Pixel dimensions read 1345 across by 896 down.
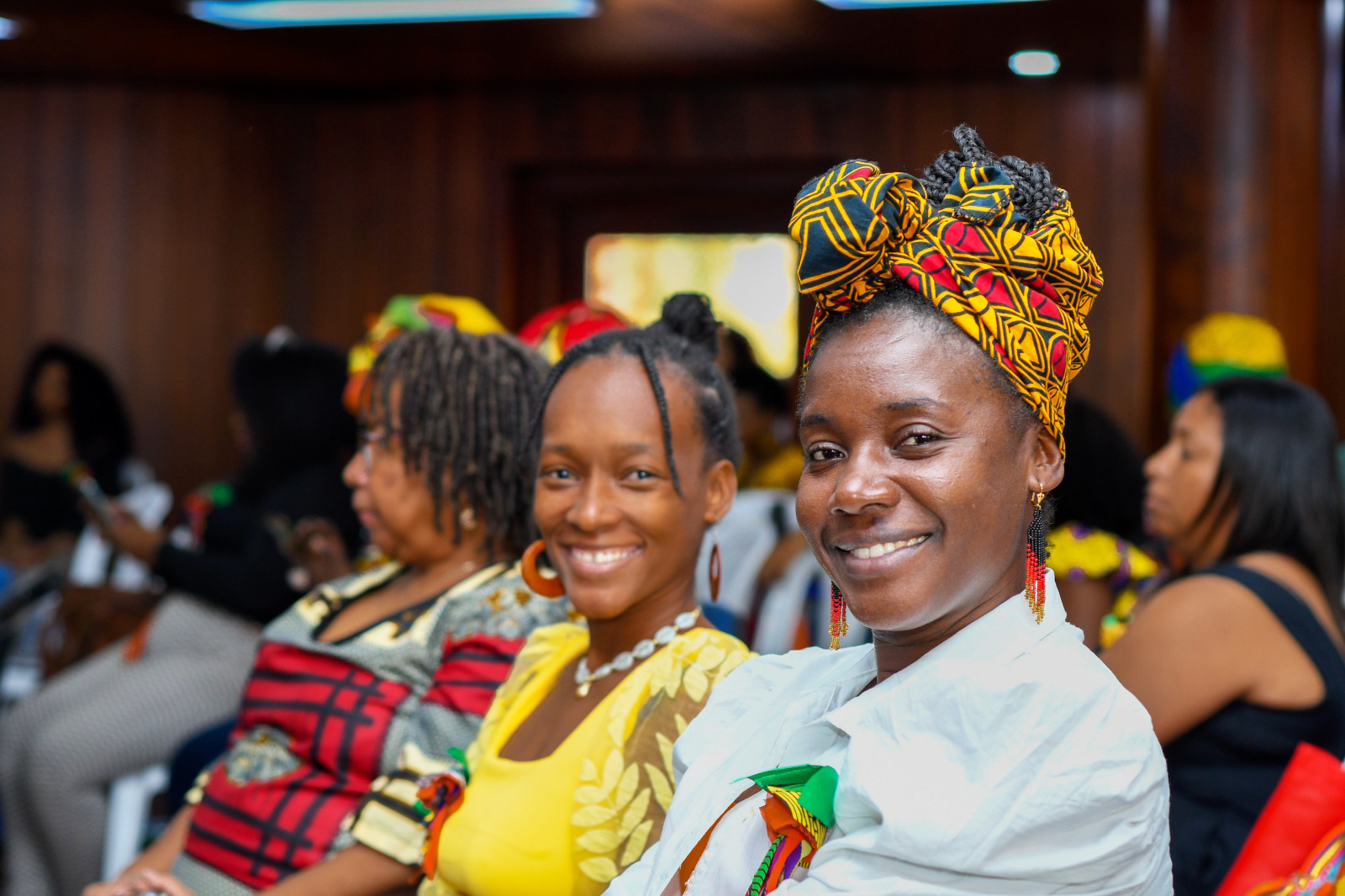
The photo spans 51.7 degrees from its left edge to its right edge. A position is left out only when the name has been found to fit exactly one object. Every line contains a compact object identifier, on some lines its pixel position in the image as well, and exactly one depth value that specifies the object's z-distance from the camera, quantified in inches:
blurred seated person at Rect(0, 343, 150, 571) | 232.4
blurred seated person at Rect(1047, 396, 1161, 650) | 134.6
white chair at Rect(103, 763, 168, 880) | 143.1
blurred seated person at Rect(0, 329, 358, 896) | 143.0
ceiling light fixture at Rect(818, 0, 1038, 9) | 180.9
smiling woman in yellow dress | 66.0
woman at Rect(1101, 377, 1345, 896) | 84.3
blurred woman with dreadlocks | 82.7
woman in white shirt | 43.6
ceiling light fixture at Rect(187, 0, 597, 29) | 189.0
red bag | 58.2
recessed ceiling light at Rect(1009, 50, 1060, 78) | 210.1
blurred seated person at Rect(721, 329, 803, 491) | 195.5
